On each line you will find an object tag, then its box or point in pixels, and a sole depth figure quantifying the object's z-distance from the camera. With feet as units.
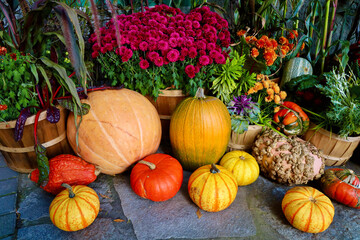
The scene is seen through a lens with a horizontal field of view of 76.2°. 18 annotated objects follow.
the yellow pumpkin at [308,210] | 5.24
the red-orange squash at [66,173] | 6.19
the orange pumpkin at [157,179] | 5.95
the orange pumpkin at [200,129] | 6.66
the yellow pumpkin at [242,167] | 6.60
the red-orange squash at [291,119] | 7.64
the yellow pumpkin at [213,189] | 5.63
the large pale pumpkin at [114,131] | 6.43
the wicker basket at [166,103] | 7.79
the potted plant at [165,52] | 6.93
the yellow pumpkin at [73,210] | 5.15
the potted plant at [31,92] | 5.57
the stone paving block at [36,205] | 5.90
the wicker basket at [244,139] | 7.61
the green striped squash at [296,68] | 9.40
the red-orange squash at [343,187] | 6.02
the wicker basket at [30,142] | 6.16
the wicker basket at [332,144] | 7.26
